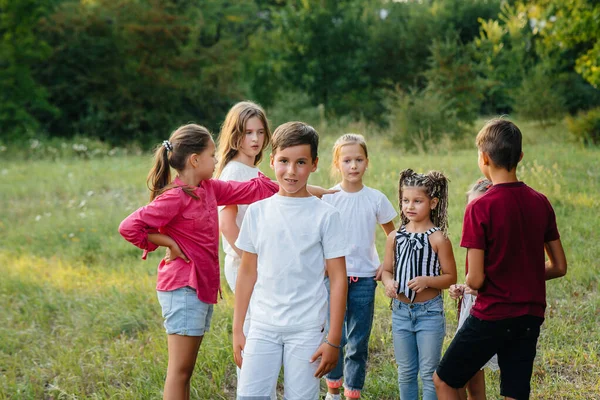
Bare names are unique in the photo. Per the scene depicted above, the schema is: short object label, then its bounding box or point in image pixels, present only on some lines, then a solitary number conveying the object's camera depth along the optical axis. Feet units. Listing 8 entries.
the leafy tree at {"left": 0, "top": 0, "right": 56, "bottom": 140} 72.38
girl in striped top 10.99
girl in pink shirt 10.95
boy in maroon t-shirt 9.45
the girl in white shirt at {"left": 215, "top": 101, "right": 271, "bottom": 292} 12.60
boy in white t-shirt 9.25
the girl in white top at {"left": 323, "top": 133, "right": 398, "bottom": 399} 12.32
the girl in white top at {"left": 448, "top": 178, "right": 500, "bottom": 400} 11.43
